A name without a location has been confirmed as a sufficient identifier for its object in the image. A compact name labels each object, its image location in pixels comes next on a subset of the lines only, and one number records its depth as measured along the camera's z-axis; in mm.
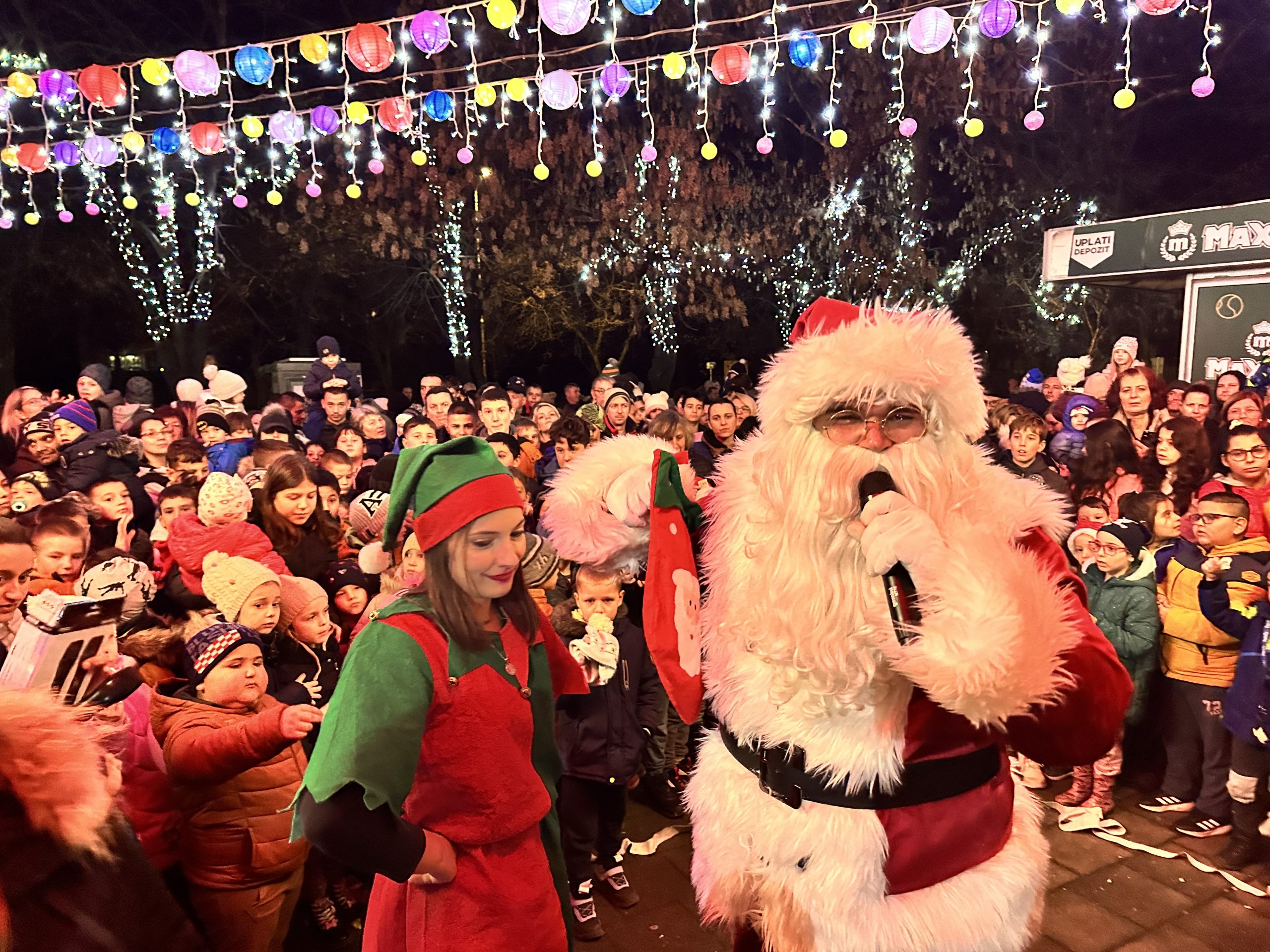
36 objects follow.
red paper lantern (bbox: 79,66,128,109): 5914
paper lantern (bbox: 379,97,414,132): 7238
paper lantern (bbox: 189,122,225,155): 7176
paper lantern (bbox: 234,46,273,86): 5926
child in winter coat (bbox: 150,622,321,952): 2326
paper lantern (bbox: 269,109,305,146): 7121
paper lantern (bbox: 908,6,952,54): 5656
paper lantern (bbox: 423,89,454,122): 6820
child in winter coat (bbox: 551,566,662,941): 3131
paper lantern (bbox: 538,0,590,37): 5055
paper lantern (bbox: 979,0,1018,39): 5426
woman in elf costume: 1409
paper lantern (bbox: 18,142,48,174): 7453
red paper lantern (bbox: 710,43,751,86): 6320
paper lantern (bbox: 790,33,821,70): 5898
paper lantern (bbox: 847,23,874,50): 5602
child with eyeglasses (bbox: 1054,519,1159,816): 3887
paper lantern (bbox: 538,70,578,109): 6363
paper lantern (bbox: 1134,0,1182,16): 4824
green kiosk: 10102
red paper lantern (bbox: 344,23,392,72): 5609
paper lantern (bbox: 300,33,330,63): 5766
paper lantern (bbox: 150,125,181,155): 7262
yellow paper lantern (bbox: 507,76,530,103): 6391
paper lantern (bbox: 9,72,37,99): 6445
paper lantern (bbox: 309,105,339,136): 7461
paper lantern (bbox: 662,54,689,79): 6543
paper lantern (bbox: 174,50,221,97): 5828
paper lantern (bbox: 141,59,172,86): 5754
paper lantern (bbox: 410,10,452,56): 5742
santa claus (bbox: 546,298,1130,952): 1470
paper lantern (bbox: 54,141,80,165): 8055
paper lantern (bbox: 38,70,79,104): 5965
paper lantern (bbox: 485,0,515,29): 5073
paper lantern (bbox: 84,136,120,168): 7832
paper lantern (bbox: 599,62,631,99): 6191
